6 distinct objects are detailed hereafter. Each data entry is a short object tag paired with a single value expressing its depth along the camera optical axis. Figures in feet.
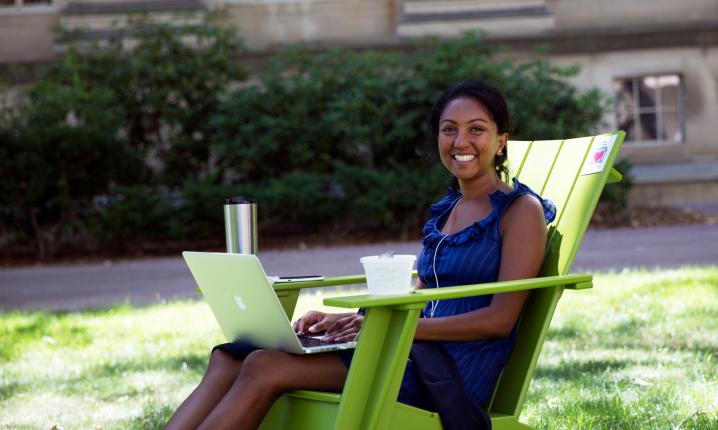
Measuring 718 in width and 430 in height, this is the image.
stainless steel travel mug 20.99
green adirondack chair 17.38
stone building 90.74
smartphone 22.55
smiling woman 18.61
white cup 17.00
